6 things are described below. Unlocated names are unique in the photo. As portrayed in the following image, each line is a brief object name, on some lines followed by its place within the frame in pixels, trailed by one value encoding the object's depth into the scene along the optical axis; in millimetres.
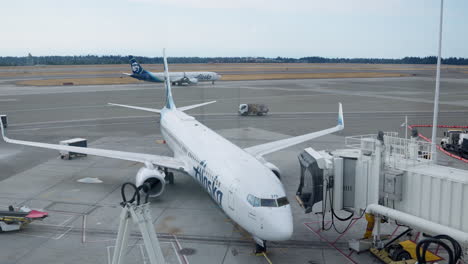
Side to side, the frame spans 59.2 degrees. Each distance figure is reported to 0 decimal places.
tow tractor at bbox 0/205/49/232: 19672
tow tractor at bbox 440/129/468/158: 34650
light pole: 19734
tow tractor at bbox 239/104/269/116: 58250
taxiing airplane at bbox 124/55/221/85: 101688
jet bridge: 12977
